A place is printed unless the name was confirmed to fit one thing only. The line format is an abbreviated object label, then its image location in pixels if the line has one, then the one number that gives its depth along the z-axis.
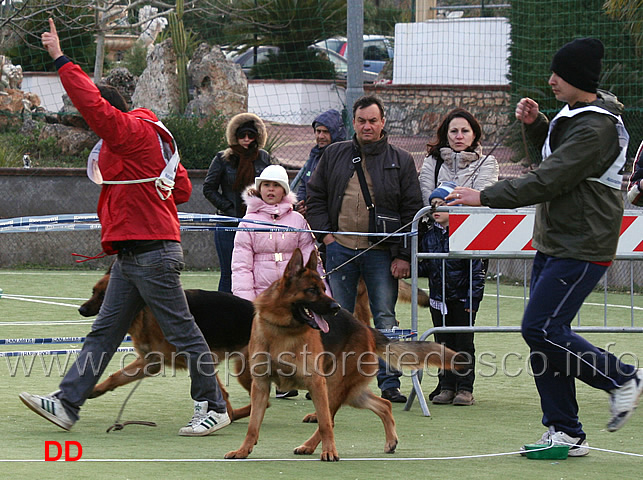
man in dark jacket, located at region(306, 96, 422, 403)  14.42
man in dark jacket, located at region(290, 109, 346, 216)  17.03
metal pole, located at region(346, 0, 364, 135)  29.91
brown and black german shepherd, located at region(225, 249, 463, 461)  11.10
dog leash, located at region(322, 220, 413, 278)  14.12
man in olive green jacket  10.34
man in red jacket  11.44
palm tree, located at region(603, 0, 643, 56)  31.68
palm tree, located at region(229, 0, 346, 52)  47.16
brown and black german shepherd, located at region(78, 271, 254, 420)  12.88
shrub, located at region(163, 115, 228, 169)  34.44
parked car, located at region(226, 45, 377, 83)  44.22
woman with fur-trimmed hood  17.81
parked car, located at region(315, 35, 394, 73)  54.91
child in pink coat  14.20
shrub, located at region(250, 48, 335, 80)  42.56
